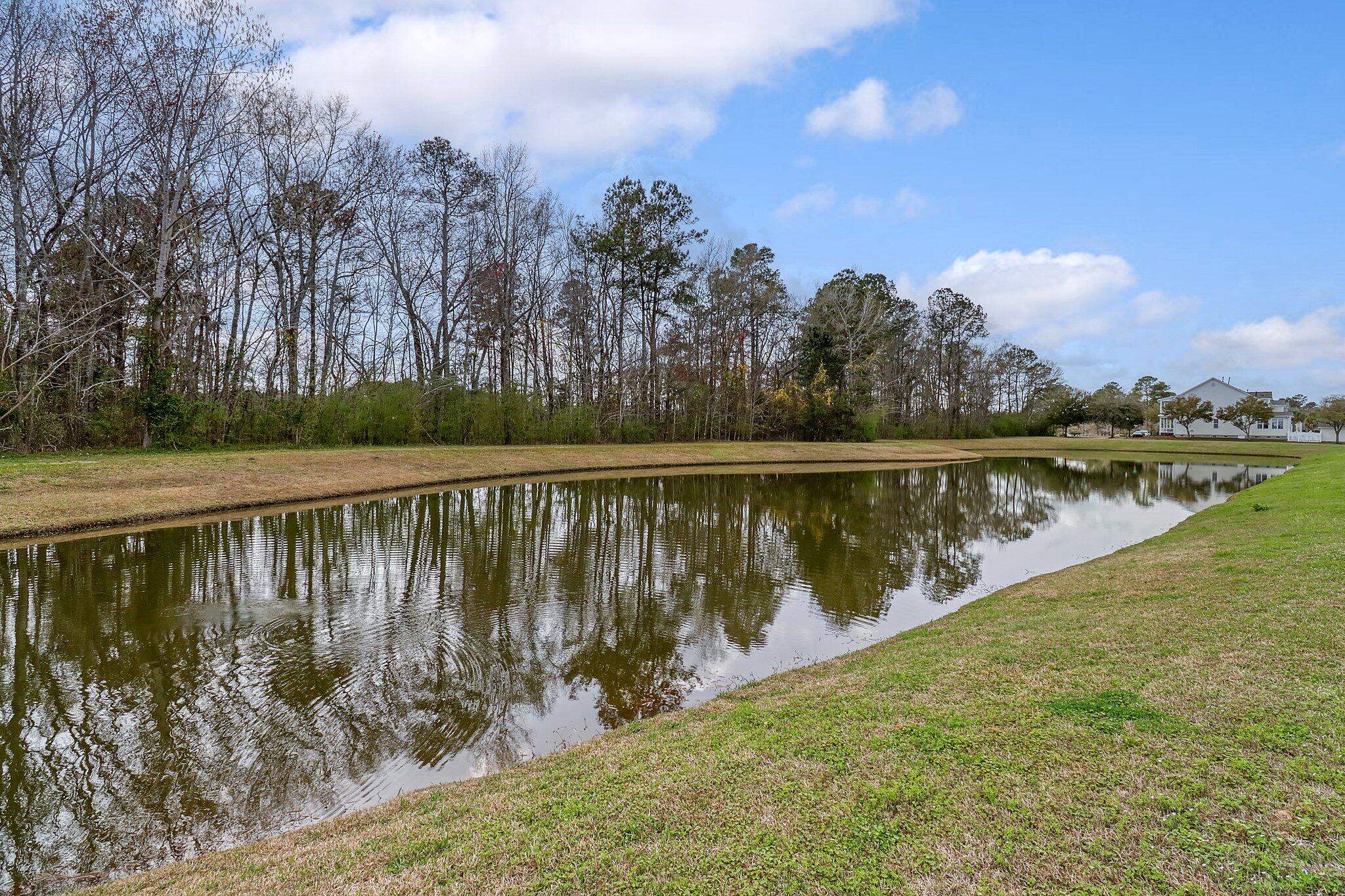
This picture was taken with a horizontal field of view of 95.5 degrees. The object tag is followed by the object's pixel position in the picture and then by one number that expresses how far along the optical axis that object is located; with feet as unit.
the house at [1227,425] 219.82
